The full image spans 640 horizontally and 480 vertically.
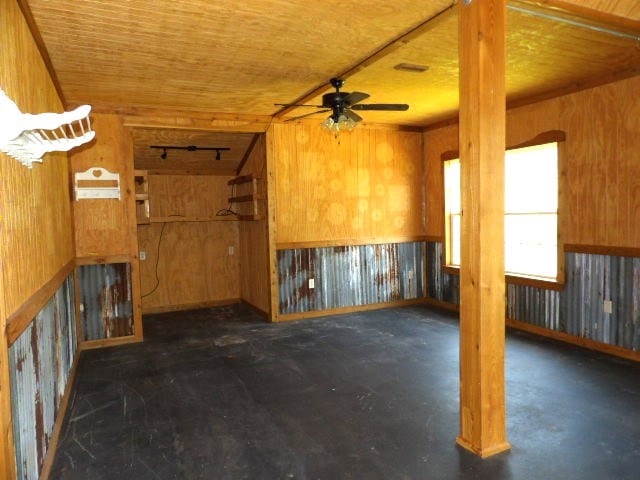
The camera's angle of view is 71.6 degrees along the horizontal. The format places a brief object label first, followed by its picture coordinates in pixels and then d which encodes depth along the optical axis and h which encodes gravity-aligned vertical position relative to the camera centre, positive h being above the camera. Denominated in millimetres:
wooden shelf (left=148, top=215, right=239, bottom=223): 6321 +35
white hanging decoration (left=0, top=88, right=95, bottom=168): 1479 +352
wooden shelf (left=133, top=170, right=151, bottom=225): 5297 +321
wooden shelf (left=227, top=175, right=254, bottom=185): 6013 +577
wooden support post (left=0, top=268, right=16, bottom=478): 1619 -697
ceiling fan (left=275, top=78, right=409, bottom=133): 3781 +934
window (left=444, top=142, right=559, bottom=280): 4695 +7
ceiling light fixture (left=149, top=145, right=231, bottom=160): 5877 +993
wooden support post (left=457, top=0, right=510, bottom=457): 2318 -30
